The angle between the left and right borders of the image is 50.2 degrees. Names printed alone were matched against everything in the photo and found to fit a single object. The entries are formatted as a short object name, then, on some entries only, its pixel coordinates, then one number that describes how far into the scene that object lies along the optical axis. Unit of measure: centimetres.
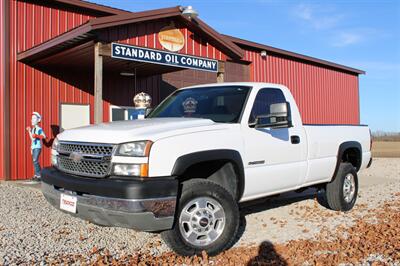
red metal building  946
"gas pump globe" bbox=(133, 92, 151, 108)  1134
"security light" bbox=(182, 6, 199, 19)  1046
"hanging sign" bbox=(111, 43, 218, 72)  924
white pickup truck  408
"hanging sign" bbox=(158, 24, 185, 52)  1042
